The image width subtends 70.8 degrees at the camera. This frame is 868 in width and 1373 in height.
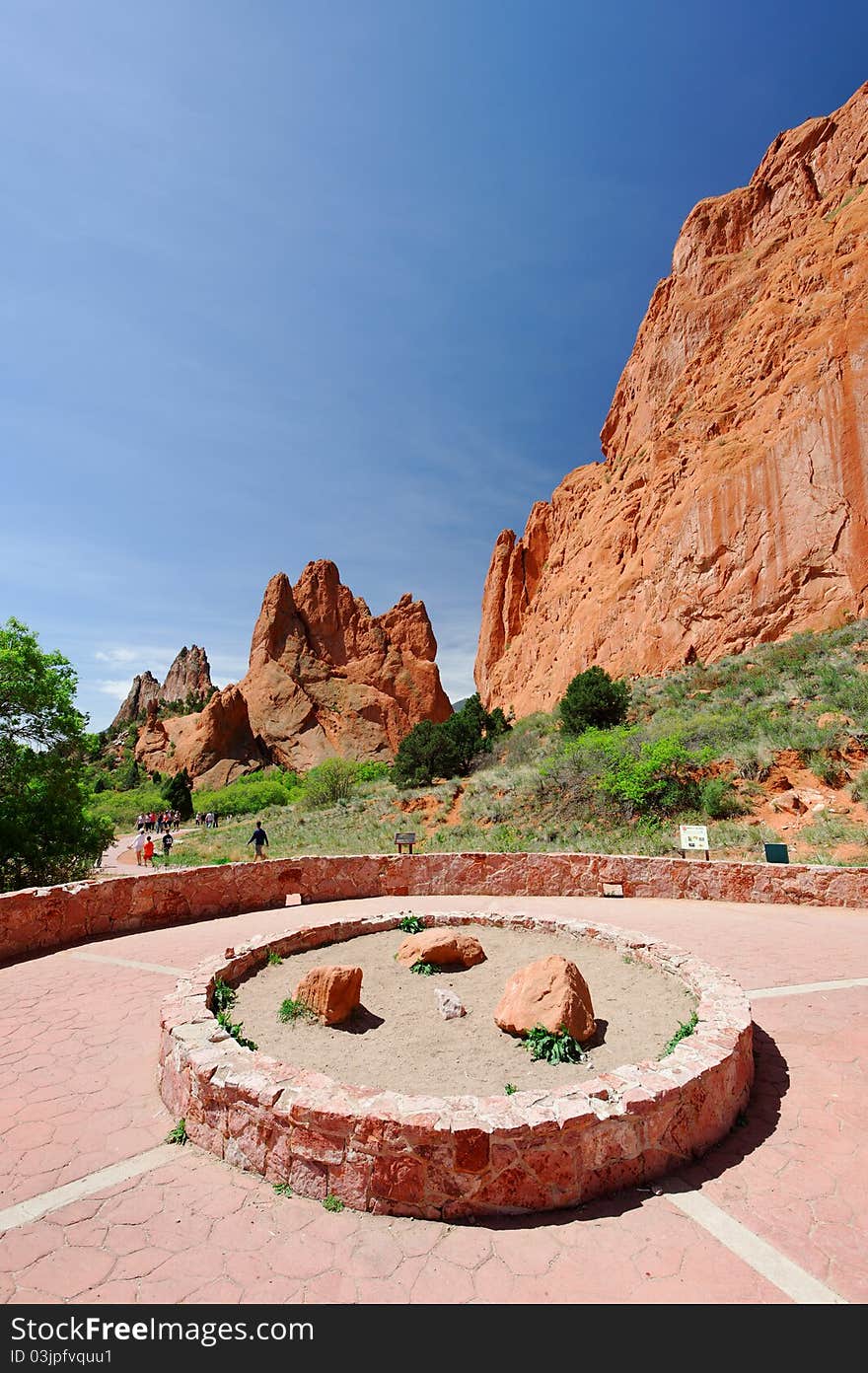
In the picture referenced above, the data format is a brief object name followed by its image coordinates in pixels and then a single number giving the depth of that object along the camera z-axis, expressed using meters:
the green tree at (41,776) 13.12
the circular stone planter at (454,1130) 3.07
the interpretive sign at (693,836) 12.23
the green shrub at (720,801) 15.30
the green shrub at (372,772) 42.94
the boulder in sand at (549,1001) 4.63
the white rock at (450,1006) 5.32
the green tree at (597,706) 25.50
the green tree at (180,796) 47.56
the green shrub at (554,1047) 4.39
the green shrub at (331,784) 34.56
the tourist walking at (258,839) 16.34
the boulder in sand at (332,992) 5.17
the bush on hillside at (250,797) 46.38
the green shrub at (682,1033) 4.36
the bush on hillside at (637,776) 16.58
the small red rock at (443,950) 6.69
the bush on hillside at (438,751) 30.28
